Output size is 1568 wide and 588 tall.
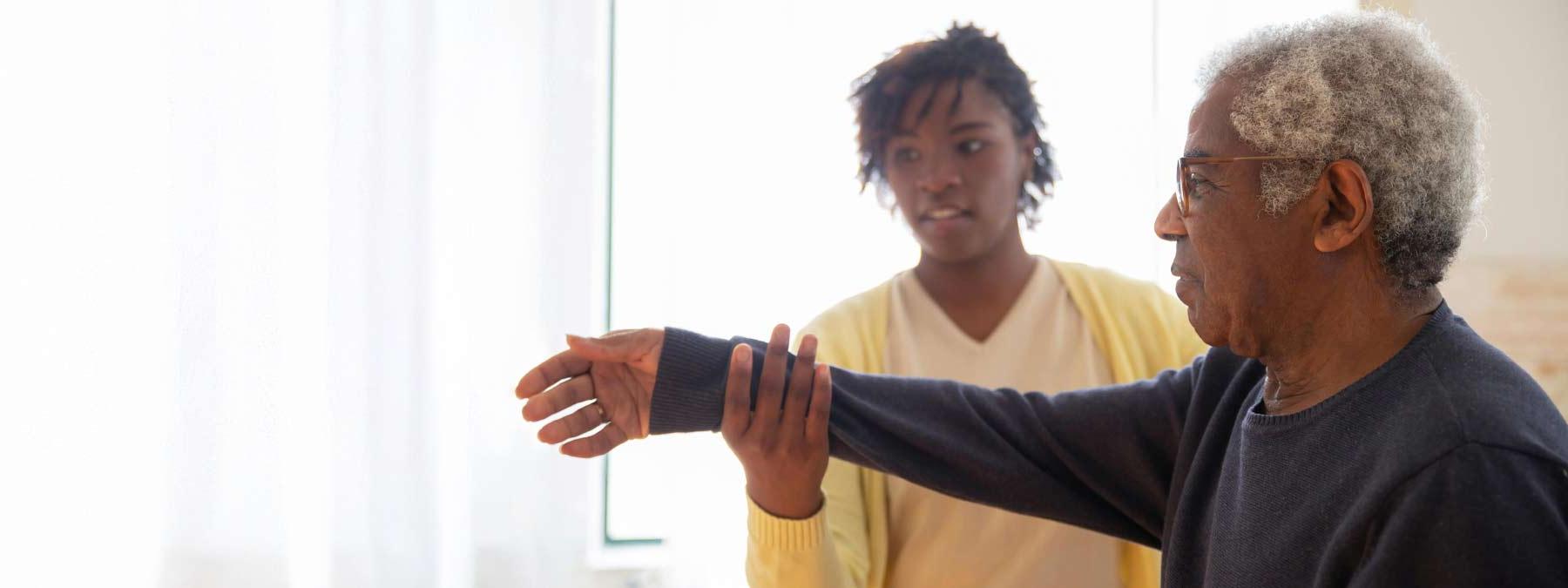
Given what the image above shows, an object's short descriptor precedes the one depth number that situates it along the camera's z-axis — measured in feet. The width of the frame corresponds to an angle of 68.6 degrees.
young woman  4.92
